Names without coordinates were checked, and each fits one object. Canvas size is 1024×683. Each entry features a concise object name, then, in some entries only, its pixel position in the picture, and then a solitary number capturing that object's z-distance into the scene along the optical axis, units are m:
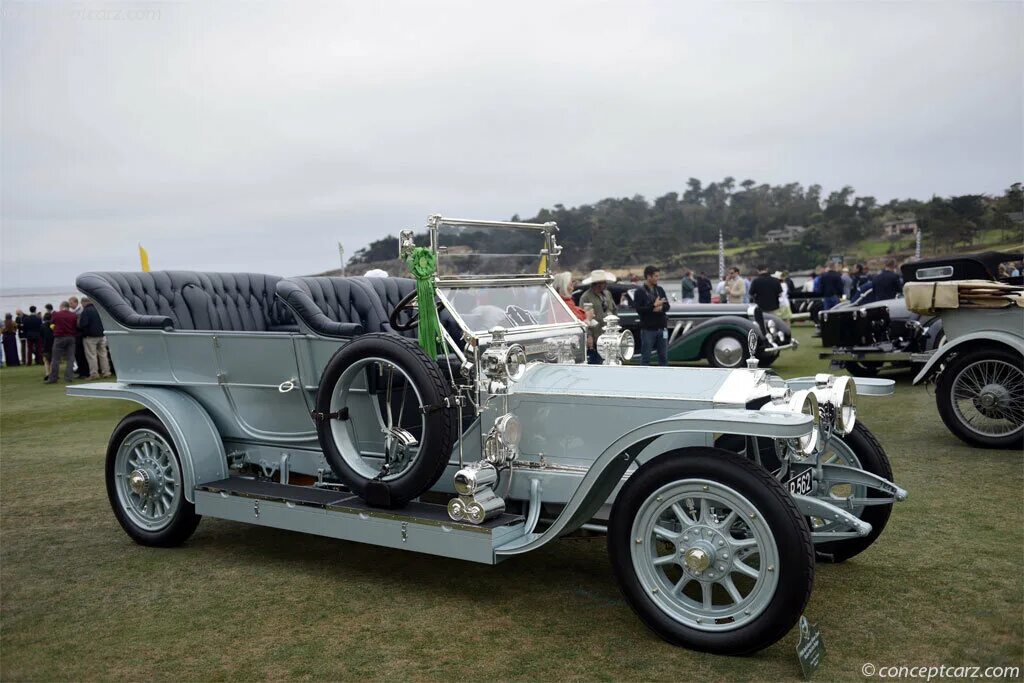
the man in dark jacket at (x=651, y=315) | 11.26
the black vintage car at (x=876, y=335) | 11.12
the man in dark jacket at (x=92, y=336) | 16.42
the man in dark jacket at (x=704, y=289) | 20.77
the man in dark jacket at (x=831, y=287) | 17.86
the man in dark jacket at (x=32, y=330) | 20.20
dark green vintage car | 13.52
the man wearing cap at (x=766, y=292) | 16.80
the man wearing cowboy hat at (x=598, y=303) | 9.78
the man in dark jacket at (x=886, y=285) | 13.79
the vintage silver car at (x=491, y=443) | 3.53
